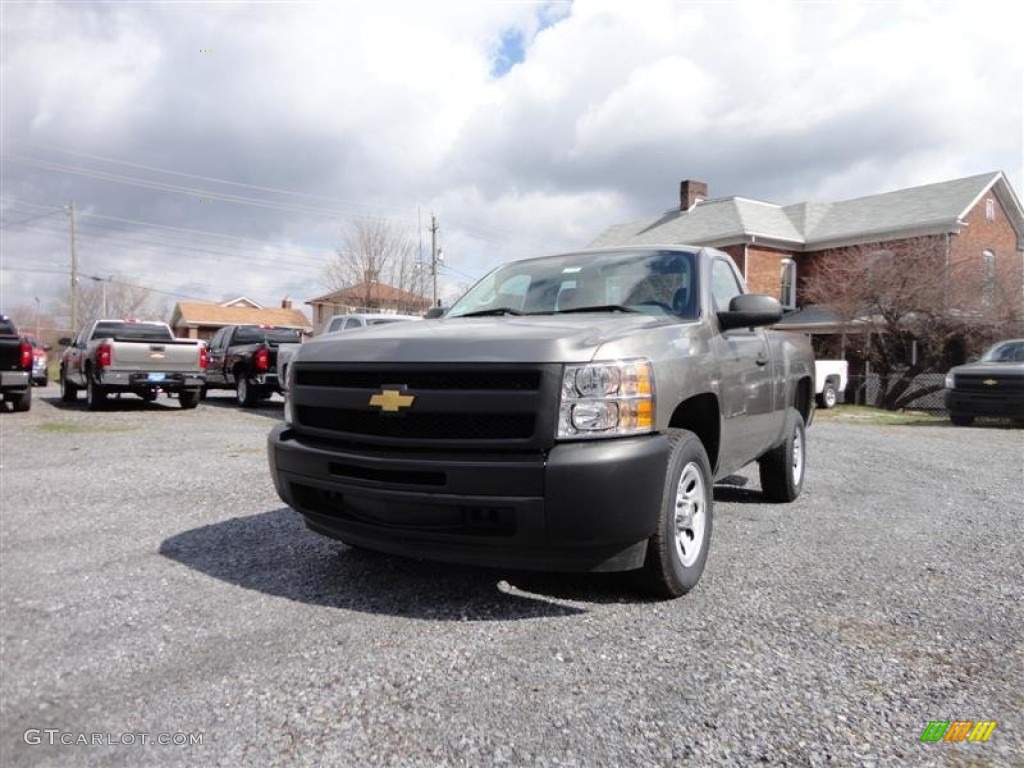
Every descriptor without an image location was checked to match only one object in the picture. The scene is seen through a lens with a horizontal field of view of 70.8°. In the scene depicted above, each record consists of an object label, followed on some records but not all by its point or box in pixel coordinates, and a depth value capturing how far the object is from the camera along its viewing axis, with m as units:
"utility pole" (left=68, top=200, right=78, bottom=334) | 45.66
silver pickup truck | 13.30
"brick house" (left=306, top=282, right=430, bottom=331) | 36.16
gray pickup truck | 3.10
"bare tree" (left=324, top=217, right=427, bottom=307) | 36.09
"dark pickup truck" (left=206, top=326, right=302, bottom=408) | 14.84
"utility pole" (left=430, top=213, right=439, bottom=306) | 36.80
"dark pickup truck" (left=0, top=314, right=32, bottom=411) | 12.54
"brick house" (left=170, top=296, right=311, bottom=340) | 63.41
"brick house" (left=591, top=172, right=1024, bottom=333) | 26.81
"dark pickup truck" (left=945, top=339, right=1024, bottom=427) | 13.48
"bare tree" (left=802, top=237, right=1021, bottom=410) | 20.95
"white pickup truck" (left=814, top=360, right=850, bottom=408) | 19.31
